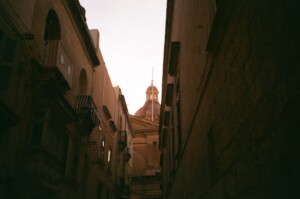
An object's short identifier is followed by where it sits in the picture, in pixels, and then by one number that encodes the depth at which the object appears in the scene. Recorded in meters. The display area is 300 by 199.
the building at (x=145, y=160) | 37.69
